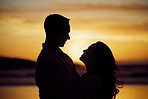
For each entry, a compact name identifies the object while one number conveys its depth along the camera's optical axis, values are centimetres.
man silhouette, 263
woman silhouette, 280
